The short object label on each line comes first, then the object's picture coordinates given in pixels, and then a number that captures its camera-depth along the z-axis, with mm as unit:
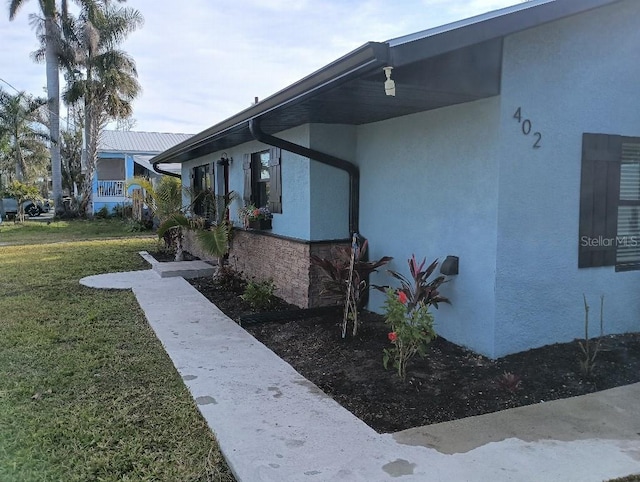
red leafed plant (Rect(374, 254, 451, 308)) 4977
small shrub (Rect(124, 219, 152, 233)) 20734
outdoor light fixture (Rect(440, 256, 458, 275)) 5043
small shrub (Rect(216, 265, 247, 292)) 8741
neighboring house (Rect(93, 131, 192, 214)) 28797
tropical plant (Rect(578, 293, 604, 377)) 4410
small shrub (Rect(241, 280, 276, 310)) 7168
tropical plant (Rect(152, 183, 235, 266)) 8555
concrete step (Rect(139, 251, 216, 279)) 9922
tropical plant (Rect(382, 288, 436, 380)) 4305
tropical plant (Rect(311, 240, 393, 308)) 5863
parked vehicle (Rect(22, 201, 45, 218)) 32375
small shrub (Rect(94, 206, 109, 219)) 27375
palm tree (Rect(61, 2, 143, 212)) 25125
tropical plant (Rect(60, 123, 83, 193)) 36125
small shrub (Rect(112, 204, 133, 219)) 25875
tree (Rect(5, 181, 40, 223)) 25672
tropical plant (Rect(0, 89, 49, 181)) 30859
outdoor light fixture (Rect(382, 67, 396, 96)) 3631
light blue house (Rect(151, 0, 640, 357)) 4340
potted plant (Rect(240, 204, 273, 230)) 8188
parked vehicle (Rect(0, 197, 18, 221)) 28078
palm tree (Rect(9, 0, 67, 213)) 25359
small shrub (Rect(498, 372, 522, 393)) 4090
